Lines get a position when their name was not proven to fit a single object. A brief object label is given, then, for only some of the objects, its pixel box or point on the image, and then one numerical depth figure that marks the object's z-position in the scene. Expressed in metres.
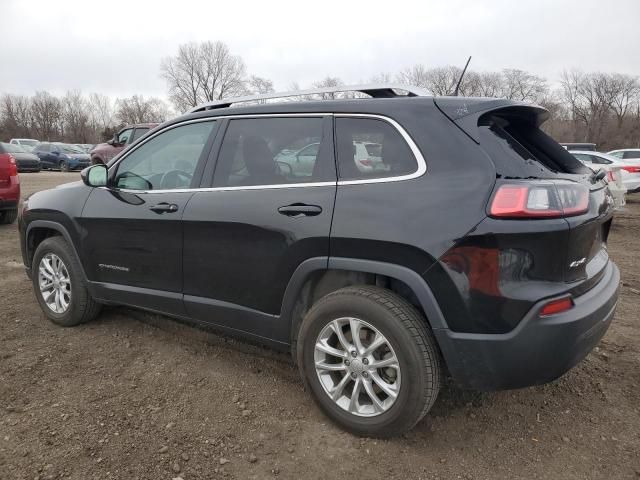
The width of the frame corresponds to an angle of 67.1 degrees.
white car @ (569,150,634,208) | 8.12
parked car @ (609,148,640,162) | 16.75
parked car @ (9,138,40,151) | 31.46
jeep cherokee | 2.12
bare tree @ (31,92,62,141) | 69.50
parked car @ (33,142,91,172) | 26.19
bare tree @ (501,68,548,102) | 63.05
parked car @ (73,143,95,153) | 30.41
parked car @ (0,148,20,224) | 8.06
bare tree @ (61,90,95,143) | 68.81
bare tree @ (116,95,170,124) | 72.62
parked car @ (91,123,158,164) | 14.36
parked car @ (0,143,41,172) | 19.44
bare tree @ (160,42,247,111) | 69.12
